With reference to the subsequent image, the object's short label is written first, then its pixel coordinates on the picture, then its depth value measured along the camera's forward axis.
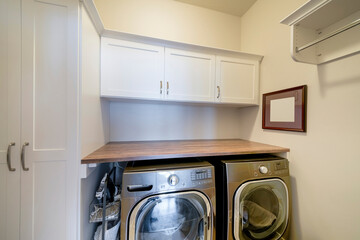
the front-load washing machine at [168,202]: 0.89
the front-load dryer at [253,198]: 1.07
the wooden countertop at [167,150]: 0.96
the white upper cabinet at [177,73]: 1.28
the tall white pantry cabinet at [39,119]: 0.79
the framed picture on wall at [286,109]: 1.17
